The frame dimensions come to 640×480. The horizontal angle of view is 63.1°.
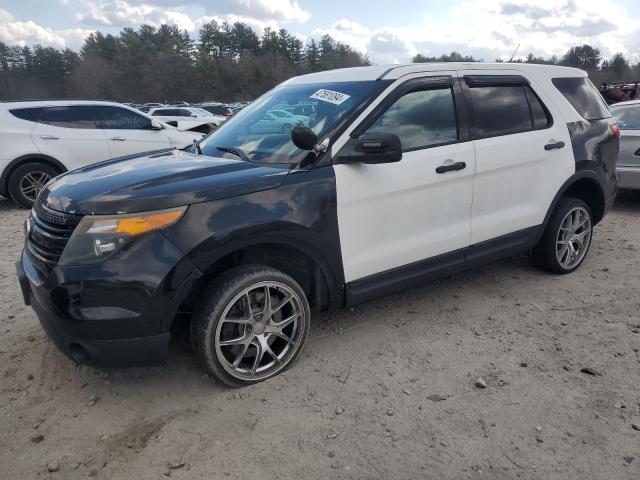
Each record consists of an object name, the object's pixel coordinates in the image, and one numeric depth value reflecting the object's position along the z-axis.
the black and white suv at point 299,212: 2.66
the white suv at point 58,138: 7.76
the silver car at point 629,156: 7.02
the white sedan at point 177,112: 23.36
